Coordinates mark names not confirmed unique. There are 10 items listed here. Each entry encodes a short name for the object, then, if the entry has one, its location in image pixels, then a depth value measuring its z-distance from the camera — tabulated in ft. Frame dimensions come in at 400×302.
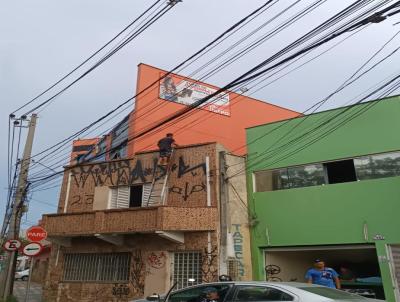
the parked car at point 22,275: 127.83
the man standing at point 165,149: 52.19
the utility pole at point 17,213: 51.31
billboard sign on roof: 68.28
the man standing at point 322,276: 31.94
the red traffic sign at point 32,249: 39.34
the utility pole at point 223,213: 44.94
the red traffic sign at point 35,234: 40.34
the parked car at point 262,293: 18.69
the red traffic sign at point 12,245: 49.49
